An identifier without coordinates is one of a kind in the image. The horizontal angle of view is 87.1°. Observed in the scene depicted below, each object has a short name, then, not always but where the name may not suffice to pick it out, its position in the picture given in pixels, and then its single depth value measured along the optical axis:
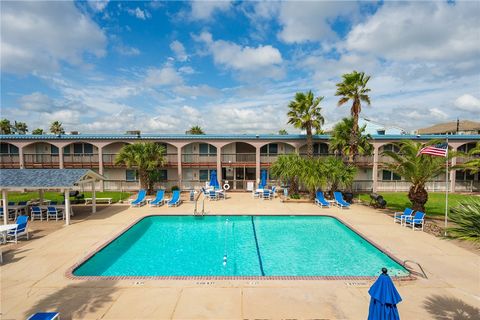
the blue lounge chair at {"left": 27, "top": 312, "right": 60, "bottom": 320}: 5.59
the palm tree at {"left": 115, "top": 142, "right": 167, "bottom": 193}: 22.53
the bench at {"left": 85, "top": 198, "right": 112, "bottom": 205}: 20.15
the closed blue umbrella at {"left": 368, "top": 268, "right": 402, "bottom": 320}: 5.17
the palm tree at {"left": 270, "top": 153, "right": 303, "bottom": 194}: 20.69
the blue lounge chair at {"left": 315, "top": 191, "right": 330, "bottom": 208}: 18.91
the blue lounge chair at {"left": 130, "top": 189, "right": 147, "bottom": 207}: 19.21
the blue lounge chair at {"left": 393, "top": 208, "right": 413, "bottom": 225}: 14.26
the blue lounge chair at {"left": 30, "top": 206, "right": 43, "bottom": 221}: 15.37
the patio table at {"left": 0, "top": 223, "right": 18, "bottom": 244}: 11.20
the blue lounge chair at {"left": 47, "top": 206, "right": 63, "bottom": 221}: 15.49
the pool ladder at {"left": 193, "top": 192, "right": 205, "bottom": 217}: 16.57
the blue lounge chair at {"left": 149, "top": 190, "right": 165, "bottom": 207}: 19.36
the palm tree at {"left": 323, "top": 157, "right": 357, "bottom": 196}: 19.72
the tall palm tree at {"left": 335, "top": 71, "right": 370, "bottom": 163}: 20.22
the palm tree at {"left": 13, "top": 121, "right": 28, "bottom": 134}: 58.58
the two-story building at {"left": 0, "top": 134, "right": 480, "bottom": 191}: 26.23
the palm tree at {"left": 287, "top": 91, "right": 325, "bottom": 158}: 22.31
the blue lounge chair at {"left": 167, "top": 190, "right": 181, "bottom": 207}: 19.37
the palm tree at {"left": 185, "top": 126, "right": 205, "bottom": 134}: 60.02
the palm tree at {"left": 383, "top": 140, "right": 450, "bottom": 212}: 14.70
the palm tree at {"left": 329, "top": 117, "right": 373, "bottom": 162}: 20.88
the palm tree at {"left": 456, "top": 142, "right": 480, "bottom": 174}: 12.63
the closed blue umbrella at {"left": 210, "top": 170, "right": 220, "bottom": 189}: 23.98
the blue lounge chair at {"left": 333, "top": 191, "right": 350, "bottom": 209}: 18.77
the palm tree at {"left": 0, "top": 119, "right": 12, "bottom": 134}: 46.52
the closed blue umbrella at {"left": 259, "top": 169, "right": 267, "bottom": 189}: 25.13
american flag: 12.33
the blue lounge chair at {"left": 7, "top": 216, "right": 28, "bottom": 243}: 11.52
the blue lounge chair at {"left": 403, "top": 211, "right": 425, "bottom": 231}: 13.65
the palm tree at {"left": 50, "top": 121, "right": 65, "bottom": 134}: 50.84
